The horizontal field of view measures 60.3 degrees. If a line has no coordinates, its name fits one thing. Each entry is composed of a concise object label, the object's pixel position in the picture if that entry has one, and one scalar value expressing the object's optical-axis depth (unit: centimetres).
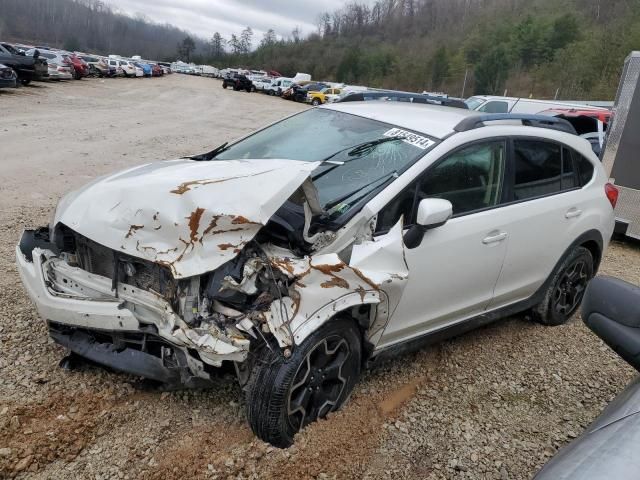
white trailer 734
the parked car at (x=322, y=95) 3714
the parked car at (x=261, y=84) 4617
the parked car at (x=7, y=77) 1839
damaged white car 263
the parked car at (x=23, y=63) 2139
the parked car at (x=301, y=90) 3993
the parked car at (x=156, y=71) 5281
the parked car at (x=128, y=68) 4341
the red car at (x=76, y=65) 3038
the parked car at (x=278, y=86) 4456
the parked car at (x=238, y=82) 4509
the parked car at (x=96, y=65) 3731
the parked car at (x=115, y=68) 4073
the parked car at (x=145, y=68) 4842
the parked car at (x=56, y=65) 2729
